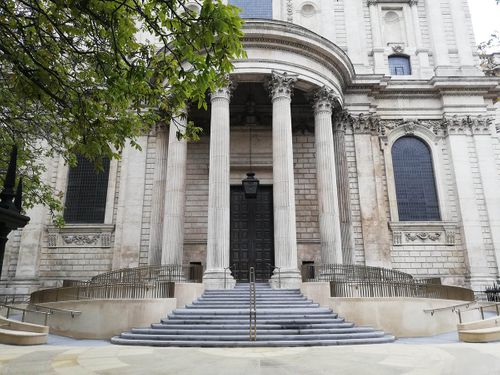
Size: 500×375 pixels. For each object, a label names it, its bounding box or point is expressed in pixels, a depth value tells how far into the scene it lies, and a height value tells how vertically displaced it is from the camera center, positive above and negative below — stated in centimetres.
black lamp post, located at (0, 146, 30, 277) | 350 +76
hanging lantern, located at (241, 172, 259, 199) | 1652 +434
